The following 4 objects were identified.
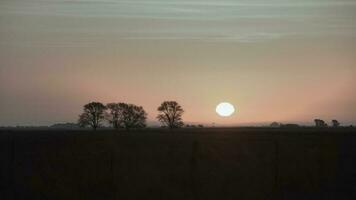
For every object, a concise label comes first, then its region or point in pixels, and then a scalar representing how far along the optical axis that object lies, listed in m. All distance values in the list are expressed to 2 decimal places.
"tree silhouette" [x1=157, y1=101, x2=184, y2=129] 179.12
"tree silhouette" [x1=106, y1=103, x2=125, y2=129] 171.81
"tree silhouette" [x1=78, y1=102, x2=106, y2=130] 177.12
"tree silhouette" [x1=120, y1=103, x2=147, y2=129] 169.38
